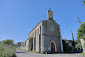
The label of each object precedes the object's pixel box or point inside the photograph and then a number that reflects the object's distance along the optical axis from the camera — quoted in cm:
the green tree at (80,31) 2740
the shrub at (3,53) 465
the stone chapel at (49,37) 1630
